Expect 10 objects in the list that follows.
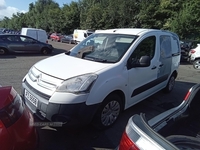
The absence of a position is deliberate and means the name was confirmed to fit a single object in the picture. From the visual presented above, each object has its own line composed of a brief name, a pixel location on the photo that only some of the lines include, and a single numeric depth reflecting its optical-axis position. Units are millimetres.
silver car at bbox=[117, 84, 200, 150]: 1009
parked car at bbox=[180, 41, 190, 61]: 12375
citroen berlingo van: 2371
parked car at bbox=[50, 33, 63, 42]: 28703
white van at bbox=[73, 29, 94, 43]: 22705
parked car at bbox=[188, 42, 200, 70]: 10044
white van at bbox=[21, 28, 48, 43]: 14625
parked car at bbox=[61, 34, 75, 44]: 26258
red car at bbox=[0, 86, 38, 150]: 1499
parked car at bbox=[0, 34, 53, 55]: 10758
